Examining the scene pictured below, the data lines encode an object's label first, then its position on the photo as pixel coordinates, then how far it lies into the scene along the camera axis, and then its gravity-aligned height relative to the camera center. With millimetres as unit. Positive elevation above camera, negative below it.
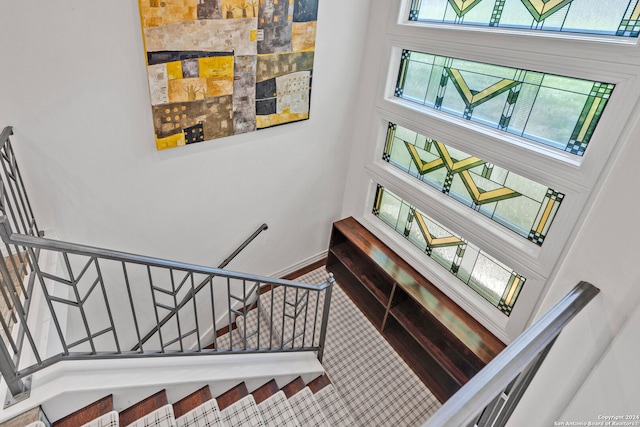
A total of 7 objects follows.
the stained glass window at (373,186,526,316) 2725 -1647
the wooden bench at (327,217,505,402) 2791 -2248
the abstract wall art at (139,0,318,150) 2178 -355
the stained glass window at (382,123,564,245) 2385 -988
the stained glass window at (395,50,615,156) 2055 -356
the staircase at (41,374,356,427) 1694 -2008
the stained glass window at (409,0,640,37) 1834 +130
